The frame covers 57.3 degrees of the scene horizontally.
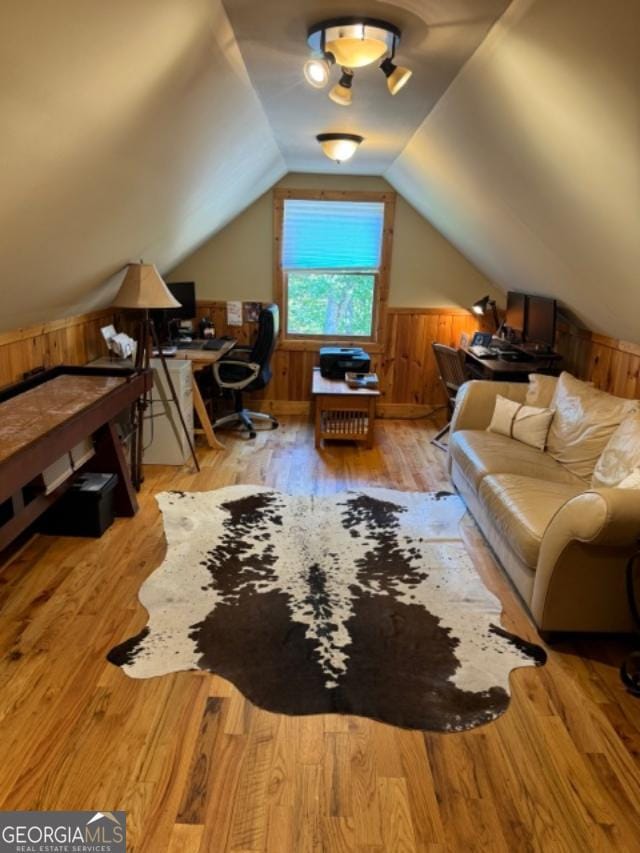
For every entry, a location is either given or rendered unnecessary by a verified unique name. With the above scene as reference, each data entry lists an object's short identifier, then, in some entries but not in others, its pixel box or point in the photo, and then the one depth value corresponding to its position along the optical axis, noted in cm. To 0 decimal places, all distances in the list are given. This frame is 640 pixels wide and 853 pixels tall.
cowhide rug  218
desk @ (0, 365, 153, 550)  232
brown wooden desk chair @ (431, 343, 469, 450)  455
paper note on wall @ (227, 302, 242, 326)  568
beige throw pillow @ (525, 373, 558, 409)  382
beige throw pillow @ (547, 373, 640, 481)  318
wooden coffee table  473
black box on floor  320
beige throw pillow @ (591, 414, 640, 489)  272
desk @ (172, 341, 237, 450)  460
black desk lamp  540
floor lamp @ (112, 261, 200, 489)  357
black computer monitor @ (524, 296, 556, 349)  410
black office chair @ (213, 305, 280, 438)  482
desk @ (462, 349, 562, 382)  423
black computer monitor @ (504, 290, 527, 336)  460
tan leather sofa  216
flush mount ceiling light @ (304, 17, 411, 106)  210
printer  514
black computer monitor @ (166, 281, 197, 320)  511
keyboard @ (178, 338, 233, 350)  503
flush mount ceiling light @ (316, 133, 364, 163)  378
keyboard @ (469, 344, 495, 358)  463
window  554
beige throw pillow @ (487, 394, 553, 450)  364
